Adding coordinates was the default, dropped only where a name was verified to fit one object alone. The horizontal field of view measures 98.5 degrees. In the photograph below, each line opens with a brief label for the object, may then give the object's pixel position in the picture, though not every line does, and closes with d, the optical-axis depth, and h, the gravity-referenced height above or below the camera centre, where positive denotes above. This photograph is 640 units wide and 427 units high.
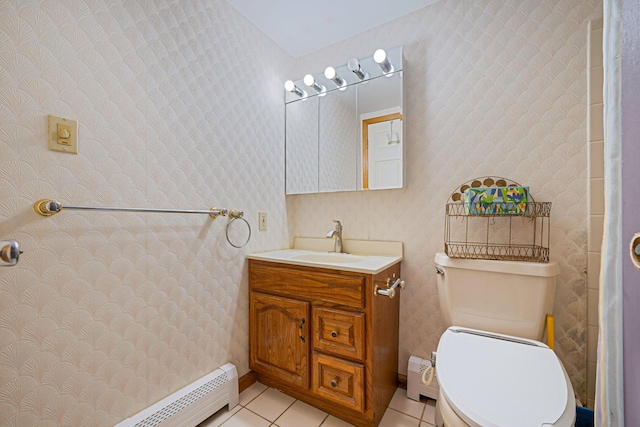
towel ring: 1.51 -0.10
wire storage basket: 1.27 -0.08
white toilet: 0.77 -0.53
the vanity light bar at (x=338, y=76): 1.53 +0.84
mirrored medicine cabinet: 1.59 +0.53
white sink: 1.65 -0.28
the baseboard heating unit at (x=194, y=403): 1.14 -0.86
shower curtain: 0.45 -0.08
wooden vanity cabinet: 1.26 -0.63
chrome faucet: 1.77 -0.16
